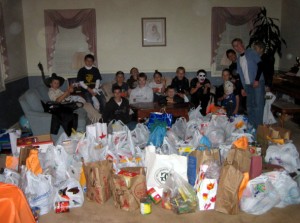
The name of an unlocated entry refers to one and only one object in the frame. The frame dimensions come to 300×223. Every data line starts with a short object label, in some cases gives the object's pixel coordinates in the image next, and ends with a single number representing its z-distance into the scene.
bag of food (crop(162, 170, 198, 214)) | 2.61
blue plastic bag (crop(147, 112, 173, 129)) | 3.94
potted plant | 6.12
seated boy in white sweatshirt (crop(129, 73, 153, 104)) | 5.04
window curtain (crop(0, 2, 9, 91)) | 5.04
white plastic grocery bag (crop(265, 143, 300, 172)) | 3.32
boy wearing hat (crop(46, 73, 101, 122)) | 4.86
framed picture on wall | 6.61
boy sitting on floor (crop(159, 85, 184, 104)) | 4.64
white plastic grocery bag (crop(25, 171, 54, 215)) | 2.57
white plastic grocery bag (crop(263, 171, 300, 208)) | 2.73
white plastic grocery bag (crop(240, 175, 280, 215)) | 2.57
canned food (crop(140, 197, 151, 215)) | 2.61
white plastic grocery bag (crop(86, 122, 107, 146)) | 3.43
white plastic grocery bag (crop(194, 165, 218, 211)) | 2.60
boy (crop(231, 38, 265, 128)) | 4.36
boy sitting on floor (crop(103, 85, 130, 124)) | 4.36
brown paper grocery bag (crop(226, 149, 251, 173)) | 2.73
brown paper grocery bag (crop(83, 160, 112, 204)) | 2.72
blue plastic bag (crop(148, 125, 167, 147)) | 3.35
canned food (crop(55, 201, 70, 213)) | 2.68
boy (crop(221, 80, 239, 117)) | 4.94
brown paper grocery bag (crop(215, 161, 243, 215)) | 2.52
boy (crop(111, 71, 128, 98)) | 5.46
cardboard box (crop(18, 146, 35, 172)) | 2.97
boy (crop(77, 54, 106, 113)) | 5.70
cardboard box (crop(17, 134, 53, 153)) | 3.39
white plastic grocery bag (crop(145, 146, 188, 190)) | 2.75
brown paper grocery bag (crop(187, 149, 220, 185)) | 2.79
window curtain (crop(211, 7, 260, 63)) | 6.58
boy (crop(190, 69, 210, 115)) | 5.50
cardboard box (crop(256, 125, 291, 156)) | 3.67
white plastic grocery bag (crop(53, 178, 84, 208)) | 2.70
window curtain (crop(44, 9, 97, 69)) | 6.42
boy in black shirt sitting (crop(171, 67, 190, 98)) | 5.70
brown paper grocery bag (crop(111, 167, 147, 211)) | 2.60
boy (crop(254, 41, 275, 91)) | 4.41
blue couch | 4.23
